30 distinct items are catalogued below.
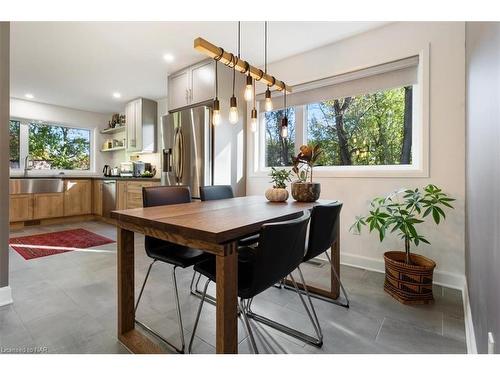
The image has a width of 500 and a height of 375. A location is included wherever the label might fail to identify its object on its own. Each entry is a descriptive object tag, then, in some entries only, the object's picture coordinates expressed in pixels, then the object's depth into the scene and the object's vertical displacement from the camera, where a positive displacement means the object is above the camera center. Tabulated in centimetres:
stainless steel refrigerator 314 +44
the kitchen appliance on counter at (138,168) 506 +28
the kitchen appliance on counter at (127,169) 512 +26
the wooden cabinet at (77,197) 502 -30
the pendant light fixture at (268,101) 205 +65
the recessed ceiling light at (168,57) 314 +156
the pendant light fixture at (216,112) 180 +49
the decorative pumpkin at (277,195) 202 -10
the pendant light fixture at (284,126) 218 +48
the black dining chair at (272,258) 108 -35
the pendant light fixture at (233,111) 178 +50
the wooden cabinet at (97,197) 519 -31
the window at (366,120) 236 +67
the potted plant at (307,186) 201 -3
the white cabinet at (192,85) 322 +130
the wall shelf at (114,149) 546 +73
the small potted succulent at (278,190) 202 -6
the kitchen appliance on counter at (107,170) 579 +27
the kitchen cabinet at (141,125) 488 +112
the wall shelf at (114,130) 545 +115
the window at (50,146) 493 +76
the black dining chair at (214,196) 196 -12
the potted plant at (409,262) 187 -63
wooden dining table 100 -23
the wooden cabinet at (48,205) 464 -43
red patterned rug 312 -83
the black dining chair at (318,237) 149 -35
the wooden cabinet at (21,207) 439 -43
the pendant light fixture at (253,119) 206 +51
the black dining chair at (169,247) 157 -45
